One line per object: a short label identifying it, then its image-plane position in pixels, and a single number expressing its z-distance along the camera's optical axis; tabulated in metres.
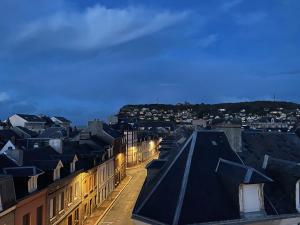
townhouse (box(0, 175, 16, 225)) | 16.16
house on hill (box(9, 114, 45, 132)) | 83.87
